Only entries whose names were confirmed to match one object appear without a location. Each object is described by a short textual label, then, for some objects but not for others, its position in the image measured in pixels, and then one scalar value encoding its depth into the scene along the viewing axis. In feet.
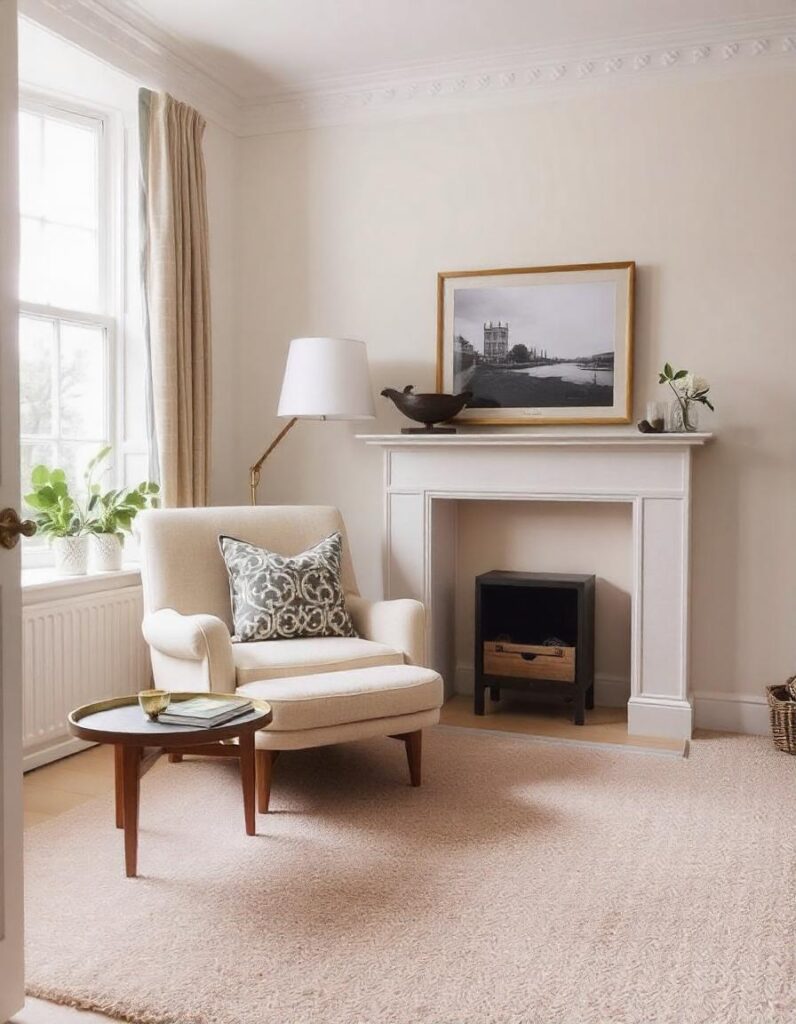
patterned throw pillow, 11.68
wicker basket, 12.11
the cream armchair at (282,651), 9.96
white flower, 12.63
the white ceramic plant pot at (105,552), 12.85
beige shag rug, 6.53
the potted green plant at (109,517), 12.64
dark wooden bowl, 13.89
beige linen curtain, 13.39
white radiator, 11.32
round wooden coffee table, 8.35
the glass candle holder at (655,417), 12.94
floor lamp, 13.50
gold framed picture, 13.69
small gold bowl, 8.72
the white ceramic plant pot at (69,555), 12.23
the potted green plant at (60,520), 11.91
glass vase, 12.85
